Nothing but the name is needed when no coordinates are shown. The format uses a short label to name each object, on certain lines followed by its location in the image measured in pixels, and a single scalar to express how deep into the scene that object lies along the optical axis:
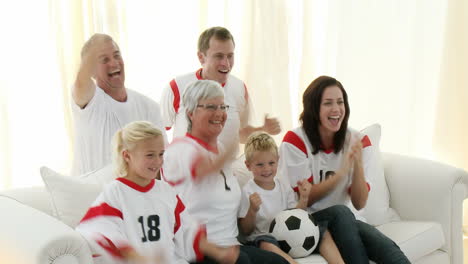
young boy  2.59
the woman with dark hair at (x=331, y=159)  2.74
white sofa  2.44
